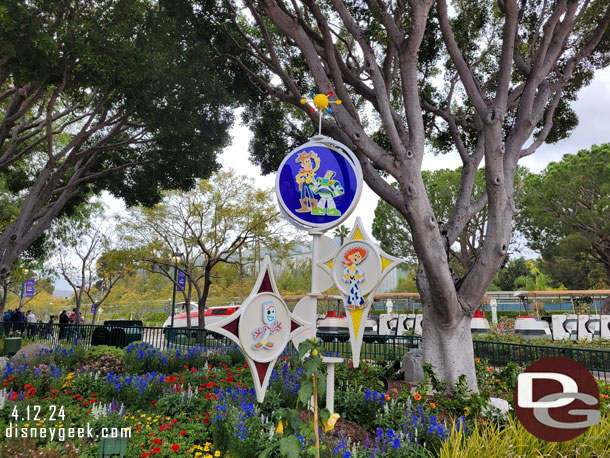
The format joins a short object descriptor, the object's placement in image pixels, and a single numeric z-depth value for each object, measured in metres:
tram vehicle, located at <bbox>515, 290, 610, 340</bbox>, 18.03
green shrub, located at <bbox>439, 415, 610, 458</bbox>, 4.04
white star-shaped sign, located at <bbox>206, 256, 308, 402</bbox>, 5.17
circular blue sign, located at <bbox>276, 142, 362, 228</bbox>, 5.75
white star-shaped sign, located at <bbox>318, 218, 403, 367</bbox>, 5.97
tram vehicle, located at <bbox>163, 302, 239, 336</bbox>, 13.78
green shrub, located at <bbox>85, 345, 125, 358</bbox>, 10.47
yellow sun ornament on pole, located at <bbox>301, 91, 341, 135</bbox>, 5.41
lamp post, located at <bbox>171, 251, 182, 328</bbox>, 22.66
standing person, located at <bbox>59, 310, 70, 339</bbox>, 15.05
